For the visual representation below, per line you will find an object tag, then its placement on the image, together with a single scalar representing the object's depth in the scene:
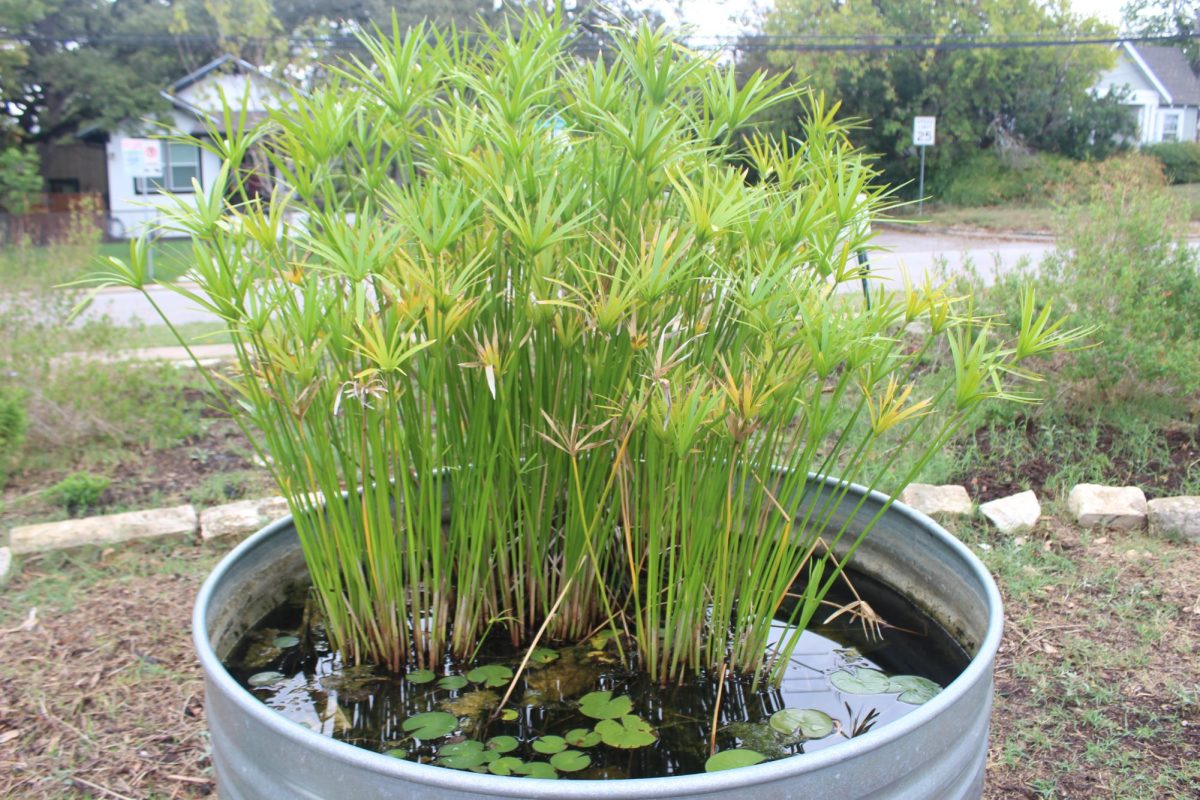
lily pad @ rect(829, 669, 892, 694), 1.93
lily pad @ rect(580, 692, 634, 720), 1.80
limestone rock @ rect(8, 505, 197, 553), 3.16
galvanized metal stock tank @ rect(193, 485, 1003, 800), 1.02
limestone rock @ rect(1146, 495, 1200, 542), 3.37
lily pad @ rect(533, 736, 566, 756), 1.70
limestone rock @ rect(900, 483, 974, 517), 3.46
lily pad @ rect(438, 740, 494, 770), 1.65
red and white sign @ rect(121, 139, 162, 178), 11.63
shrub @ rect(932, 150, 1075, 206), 24.11
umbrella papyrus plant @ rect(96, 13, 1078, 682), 1.47
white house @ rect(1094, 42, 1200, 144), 33.47
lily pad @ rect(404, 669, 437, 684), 1.90
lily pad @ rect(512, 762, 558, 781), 1.60
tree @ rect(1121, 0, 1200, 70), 28.58
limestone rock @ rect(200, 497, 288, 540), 3.27
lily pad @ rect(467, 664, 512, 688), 1.90
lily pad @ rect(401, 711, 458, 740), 1.75
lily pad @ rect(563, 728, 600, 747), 1.72
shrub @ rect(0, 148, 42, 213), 19.66
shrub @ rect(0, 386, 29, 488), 3.76
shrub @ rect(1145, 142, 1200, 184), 25.42
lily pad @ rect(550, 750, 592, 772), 1.63
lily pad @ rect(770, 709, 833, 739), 1.76
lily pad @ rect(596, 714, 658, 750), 1.71
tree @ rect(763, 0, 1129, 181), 23.72
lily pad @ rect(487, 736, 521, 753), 1.71
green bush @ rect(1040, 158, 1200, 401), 3.95
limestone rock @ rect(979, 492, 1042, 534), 3.37
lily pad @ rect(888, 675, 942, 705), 1.90
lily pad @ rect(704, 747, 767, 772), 1.61
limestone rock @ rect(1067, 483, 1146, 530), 3.42
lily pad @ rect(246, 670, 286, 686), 1.92
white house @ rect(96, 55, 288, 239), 23.50
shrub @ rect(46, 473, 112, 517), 3.55
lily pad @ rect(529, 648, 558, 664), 1.97
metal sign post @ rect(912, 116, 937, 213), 18.64
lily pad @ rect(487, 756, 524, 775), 1.61
